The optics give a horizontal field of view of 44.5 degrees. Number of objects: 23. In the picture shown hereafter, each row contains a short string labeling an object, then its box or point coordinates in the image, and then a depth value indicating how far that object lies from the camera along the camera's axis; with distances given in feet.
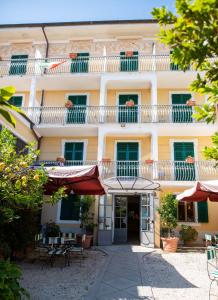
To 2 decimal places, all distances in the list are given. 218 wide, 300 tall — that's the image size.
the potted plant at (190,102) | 45.05
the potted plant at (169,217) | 35.22
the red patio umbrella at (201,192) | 23.77
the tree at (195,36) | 8.11
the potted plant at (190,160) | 42.01
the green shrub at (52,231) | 36.27
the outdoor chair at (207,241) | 32.20
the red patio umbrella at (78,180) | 20.98
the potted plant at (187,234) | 39.32
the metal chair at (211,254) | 19.22
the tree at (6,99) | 6.35
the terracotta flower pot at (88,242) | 37.39
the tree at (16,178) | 14.39
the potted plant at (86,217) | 40.18
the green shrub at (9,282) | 12.17
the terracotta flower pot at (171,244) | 35.17
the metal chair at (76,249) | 27.17
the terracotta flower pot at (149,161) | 42.22
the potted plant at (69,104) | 46.78
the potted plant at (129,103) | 45.45
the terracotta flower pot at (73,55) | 49.55
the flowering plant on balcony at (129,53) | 48.23
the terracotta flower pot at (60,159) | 43.18
